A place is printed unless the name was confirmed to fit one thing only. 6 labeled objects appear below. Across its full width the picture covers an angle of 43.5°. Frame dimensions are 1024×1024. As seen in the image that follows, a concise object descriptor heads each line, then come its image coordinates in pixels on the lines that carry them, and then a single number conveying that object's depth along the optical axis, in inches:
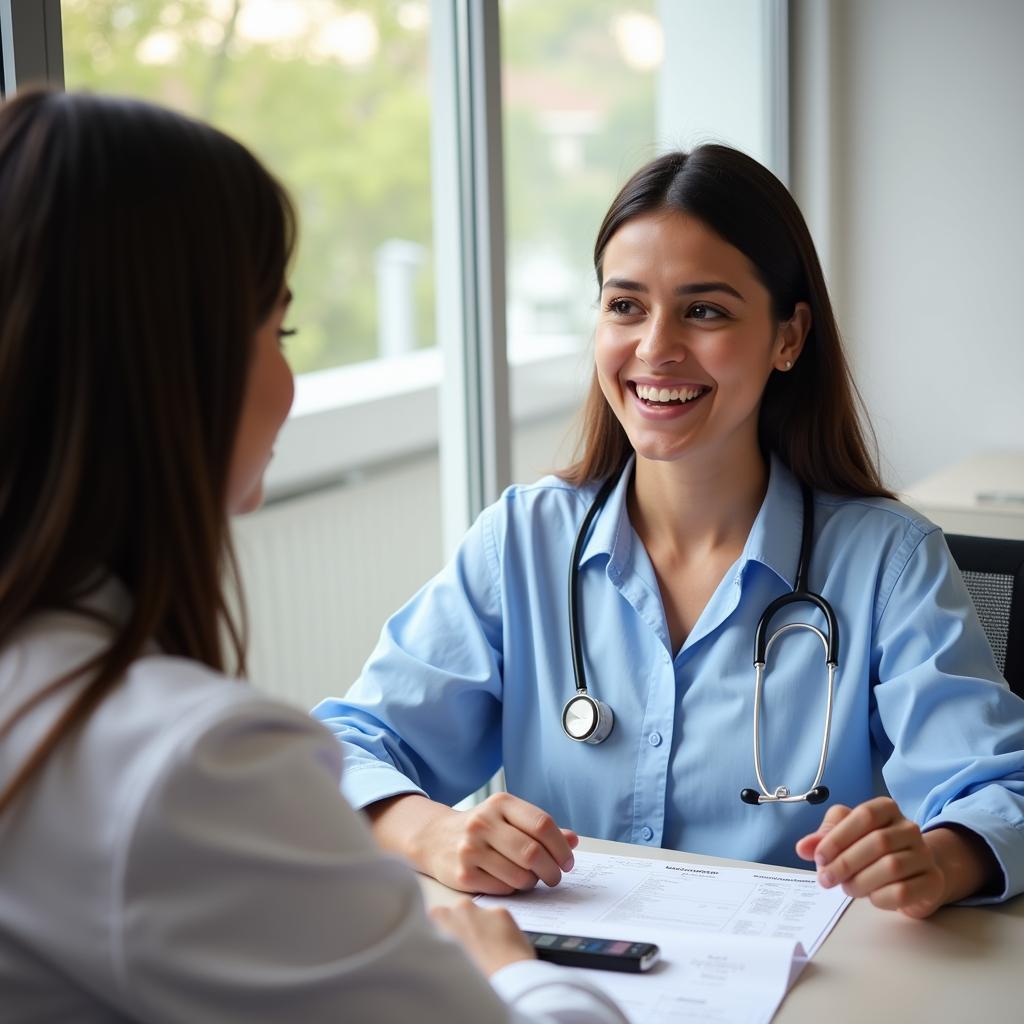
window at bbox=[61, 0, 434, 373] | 123.5
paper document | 37.4
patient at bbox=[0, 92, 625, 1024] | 23.3
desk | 37.0
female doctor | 53.9
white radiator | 114.1
